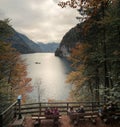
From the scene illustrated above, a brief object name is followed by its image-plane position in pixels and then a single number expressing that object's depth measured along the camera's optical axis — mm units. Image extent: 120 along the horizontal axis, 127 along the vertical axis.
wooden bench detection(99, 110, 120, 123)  7830
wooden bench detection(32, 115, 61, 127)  7708
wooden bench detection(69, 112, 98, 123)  7881
